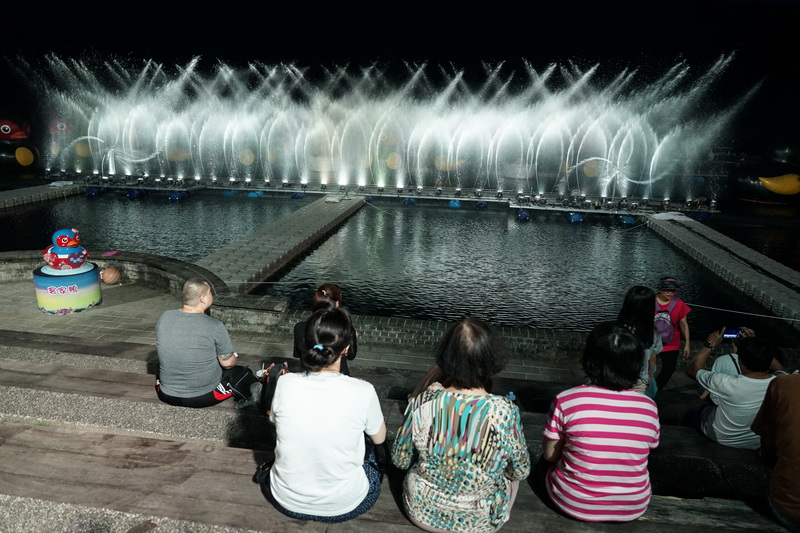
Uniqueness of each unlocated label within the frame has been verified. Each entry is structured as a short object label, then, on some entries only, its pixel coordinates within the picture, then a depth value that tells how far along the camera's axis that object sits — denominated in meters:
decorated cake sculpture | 9.32
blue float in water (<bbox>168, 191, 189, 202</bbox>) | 28.12
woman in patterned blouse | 2.84
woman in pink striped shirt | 3.07
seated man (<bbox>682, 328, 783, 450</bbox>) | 4.15
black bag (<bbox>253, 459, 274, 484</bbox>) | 3.33
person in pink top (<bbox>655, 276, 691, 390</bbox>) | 6.55
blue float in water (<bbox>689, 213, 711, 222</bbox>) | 26.00
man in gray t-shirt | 4.52
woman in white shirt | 2.97
